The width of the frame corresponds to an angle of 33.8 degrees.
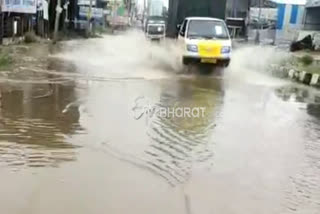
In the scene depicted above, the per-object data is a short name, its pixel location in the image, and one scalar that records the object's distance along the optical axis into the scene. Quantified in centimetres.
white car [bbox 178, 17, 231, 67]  1684
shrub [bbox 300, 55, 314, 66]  2105
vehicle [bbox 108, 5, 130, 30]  7762
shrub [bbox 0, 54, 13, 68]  1608
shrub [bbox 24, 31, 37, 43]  2947
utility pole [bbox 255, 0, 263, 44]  3353
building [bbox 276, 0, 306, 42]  3534
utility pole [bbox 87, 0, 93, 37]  5238
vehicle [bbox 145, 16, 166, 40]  3825
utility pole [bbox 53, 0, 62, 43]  3388
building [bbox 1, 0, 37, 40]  2591
